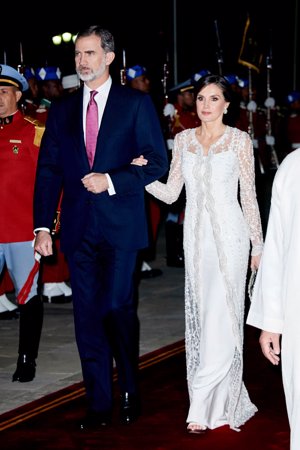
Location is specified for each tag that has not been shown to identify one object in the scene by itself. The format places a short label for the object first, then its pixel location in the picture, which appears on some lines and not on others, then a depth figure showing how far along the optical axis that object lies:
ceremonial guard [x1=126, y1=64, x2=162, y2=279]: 17.00
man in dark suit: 8.57
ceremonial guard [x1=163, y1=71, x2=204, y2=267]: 17.87
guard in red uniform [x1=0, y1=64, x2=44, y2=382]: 10.63
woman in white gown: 8.92
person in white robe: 5.42
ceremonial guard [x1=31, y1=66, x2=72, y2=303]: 15.01
